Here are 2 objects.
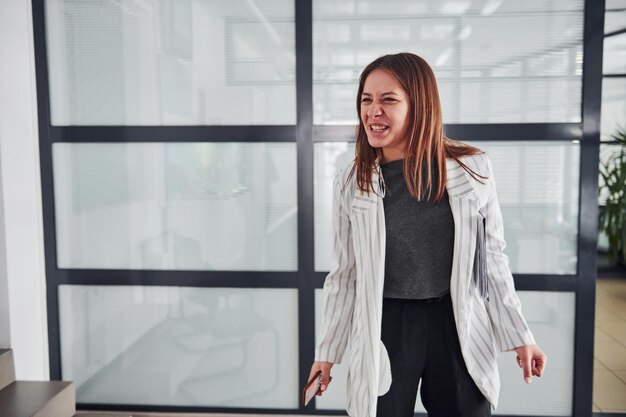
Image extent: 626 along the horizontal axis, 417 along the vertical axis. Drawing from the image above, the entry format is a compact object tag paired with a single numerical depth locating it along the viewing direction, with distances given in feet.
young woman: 4.65
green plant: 13.22
